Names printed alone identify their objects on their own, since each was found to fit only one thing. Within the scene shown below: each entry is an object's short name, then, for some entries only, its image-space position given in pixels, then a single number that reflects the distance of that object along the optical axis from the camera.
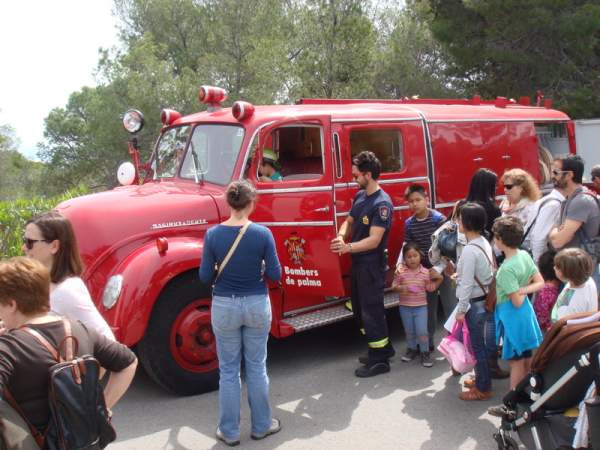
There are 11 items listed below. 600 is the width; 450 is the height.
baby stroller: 3.26
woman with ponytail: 4.14
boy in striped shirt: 5.74
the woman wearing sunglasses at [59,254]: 2.95
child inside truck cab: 5.75
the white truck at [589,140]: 12.38
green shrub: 8.59
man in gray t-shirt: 4.99
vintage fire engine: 5.05
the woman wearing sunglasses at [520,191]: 5.75
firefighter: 5.26
